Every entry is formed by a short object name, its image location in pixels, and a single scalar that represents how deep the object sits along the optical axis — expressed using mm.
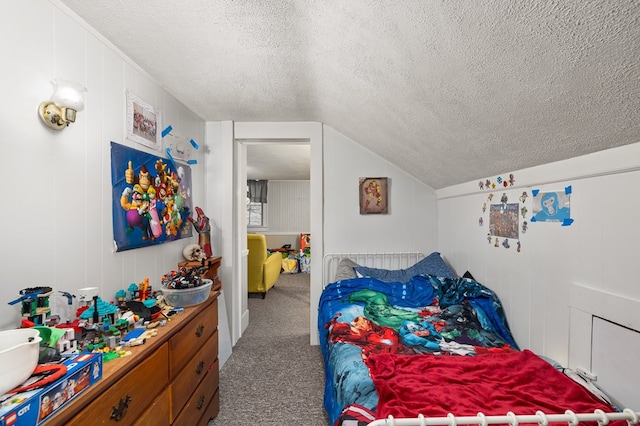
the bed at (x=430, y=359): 1058
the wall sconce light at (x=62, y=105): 1174
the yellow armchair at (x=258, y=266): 4340
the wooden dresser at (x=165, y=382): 903
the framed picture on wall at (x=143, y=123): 1729
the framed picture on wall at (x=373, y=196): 3049
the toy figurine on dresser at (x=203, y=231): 2485
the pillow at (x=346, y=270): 2786
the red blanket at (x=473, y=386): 1050
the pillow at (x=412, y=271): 2762
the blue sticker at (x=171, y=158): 2131
